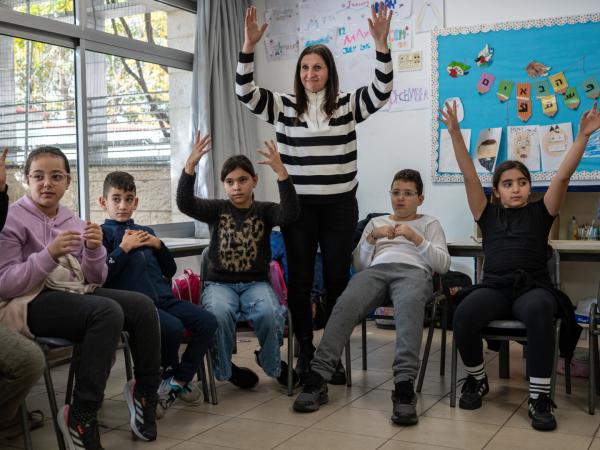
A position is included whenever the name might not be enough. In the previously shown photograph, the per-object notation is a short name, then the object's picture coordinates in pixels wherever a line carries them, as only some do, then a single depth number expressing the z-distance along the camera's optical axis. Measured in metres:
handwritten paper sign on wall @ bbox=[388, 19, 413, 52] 4.01
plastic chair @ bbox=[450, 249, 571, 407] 2.08
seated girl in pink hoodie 1.75
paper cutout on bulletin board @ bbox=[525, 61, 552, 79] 3.67
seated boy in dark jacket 2.14
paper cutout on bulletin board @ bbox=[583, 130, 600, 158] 3.56
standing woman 2.35
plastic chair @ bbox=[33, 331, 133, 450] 1.79
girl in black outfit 2.03
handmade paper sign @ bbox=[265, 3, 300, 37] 4.35
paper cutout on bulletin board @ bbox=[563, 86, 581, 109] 3.61
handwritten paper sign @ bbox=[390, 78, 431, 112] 3.98
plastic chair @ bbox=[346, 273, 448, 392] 2.42
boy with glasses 2.12
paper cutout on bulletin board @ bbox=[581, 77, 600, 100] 3.57
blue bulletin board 3.59
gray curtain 4.00
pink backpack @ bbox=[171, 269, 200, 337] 3.12
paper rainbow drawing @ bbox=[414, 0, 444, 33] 3.92
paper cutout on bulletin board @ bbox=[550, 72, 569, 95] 3.63
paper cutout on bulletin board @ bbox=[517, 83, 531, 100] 3.71
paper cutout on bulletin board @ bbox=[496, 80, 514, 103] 3.75
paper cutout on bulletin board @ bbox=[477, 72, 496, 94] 3.80
